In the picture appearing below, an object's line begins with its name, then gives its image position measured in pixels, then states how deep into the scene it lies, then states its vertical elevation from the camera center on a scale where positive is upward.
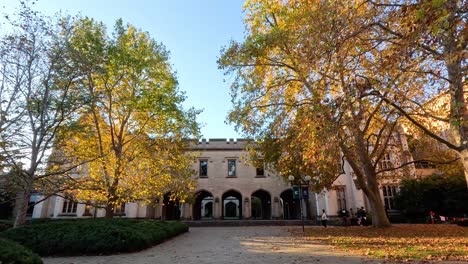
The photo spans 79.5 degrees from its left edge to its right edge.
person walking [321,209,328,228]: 21.55 -1.27
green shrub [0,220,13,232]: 17.69 -1.18
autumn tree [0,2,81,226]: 11.10 +3.98
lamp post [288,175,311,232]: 18.44 +1.34
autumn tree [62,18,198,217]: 16.28 +5.30
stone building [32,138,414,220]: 30.09 +1.17
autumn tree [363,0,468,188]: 4.62 +3.16
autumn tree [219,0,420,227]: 7.29 +4.29
